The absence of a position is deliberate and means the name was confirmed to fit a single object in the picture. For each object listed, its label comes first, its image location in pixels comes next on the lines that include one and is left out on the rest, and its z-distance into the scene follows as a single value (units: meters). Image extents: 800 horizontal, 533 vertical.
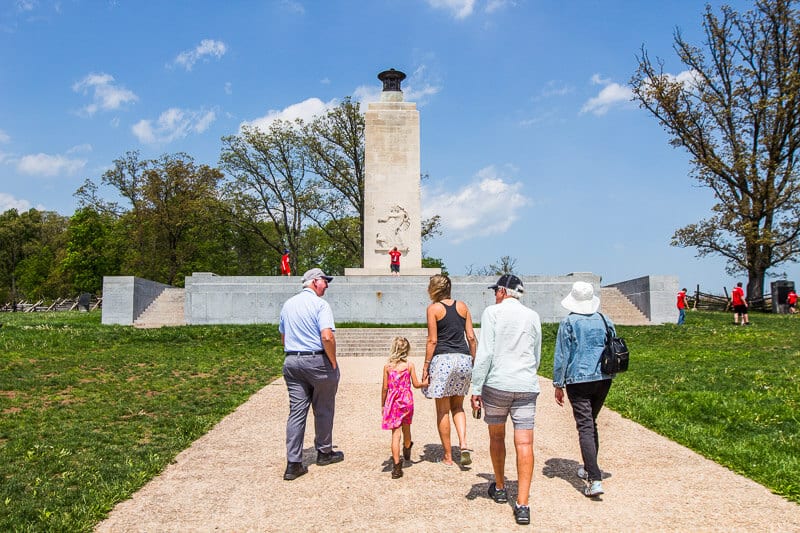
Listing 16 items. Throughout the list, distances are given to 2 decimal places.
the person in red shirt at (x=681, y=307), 21.97
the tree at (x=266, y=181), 39.47
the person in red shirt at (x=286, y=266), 25.53
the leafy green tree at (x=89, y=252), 44.72
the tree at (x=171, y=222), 40.38
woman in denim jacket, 5.19
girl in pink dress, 5.92
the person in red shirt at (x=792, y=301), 27.03
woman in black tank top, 5.85
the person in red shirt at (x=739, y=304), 20.48
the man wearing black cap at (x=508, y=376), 4.79
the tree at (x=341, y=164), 38.22
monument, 26.02
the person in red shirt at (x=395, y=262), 25.06
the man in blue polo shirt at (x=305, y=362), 5.83
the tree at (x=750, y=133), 28.39
